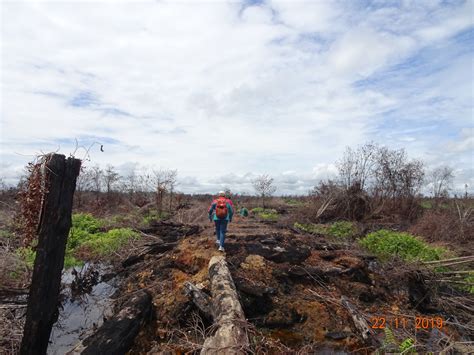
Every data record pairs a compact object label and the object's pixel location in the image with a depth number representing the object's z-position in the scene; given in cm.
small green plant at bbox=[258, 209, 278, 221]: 2072
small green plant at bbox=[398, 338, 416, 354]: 419
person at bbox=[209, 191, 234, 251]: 854
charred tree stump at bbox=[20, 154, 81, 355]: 447
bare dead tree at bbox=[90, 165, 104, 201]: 2753
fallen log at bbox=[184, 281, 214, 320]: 551
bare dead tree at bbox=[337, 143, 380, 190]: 1933
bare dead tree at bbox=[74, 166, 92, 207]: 2414
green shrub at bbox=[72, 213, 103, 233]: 1447
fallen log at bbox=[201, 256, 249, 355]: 389
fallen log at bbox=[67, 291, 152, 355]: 456
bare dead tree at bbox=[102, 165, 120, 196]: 2911
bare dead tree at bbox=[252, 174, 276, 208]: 3089
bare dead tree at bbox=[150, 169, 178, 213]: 2027
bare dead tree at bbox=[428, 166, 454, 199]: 2172
